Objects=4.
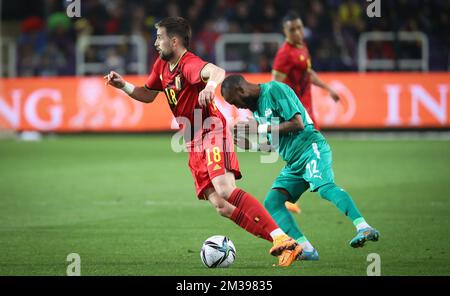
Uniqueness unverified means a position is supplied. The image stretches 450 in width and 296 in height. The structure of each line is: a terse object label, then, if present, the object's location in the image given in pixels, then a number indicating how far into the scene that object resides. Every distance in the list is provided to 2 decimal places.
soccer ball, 15.36
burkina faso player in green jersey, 15.47
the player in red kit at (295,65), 23.97
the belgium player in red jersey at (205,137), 15.29
